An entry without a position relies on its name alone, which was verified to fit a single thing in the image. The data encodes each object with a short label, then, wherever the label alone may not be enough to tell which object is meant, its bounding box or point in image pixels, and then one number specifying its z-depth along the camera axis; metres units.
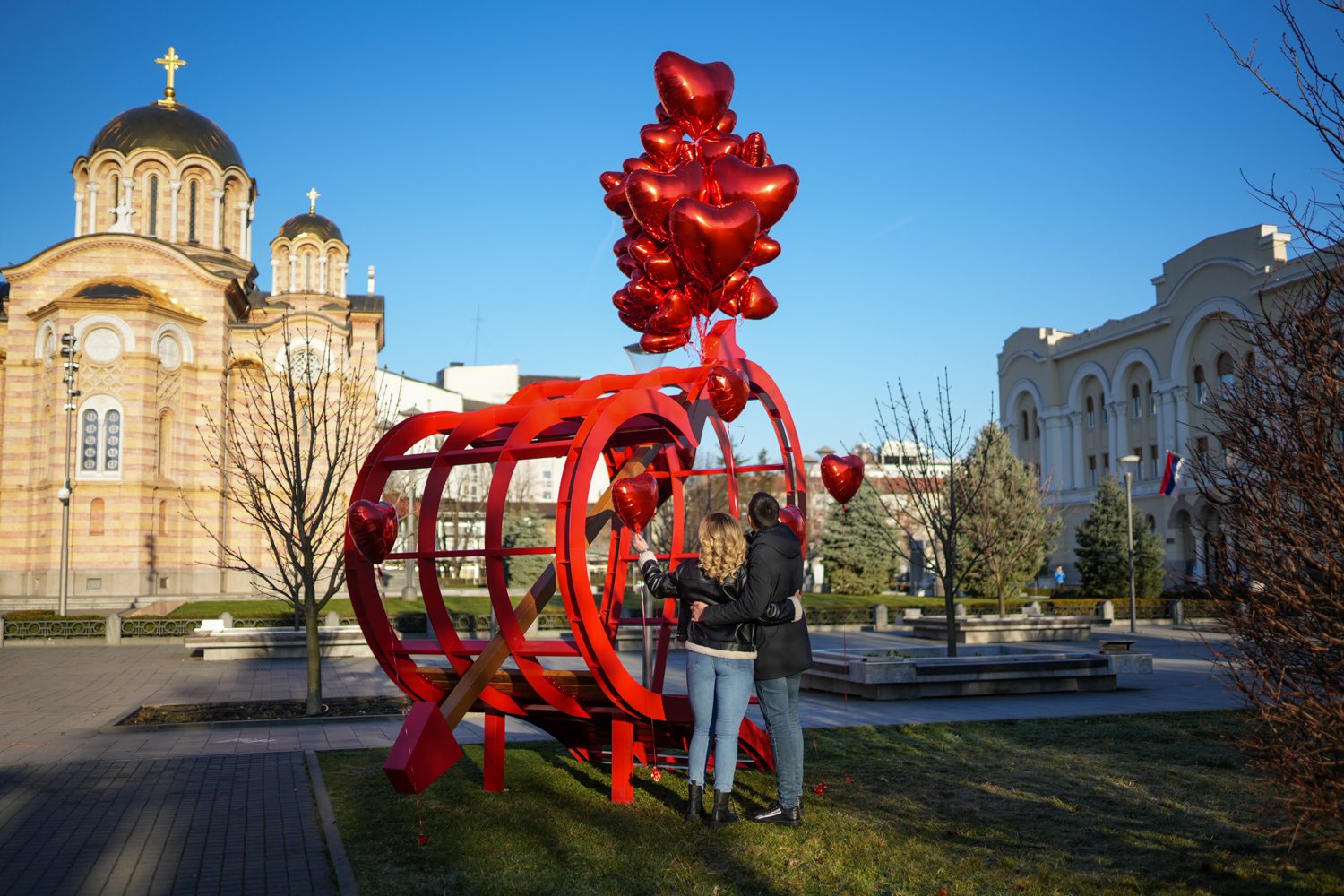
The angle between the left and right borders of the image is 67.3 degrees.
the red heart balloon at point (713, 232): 7.80
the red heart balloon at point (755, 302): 9.38
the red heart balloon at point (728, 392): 8.12
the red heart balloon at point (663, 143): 8.85
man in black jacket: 6.63
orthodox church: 36.31
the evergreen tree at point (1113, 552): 36.47
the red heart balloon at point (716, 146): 8.84
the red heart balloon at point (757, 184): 8.27
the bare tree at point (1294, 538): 4.89
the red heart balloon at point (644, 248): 8.78
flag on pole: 30.67
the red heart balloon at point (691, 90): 8.71
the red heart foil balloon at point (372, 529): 7.14
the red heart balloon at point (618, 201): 9.27
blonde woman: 6.74
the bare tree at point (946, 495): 16.77
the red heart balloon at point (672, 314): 8.91
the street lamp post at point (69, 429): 26.73
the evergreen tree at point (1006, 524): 28.41
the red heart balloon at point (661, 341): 9.27
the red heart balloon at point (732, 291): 9.10
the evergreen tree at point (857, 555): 41.88
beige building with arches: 40.50
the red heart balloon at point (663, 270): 8.72
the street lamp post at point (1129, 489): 27.50
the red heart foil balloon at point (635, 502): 7.14
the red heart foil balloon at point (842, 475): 8.80
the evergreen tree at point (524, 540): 44.78
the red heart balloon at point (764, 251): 9.17
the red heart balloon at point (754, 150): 9.26
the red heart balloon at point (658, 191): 8.16
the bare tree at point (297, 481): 13.48
